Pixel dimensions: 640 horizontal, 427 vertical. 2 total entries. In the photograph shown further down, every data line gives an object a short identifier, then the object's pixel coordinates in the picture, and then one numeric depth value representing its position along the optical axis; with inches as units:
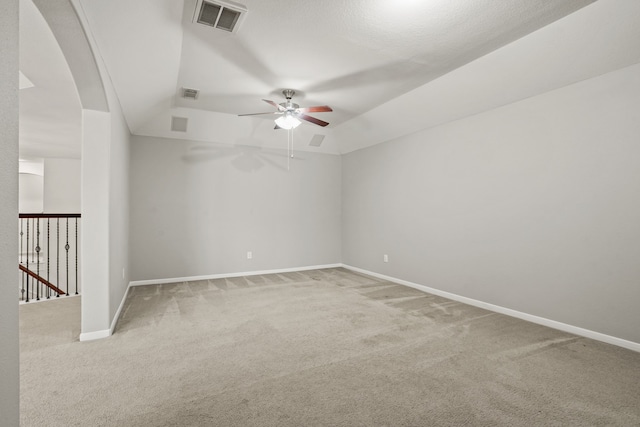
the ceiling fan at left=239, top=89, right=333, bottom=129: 149.9
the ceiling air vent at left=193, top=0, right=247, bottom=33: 90.4
